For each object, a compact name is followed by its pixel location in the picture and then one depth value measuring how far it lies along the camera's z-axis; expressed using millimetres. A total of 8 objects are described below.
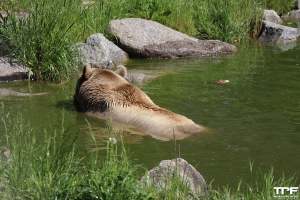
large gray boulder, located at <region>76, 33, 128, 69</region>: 19906
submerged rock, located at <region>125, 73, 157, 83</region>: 18041
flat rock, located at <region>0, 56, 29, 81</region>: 17516
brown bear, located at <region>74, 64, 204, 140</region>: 10531
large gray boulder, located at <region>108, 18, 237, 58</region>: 23828
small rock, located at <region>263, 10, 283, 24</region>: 39375
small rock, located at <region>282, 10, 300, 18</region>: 44000
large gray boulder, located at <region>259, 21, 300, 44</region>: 29031
